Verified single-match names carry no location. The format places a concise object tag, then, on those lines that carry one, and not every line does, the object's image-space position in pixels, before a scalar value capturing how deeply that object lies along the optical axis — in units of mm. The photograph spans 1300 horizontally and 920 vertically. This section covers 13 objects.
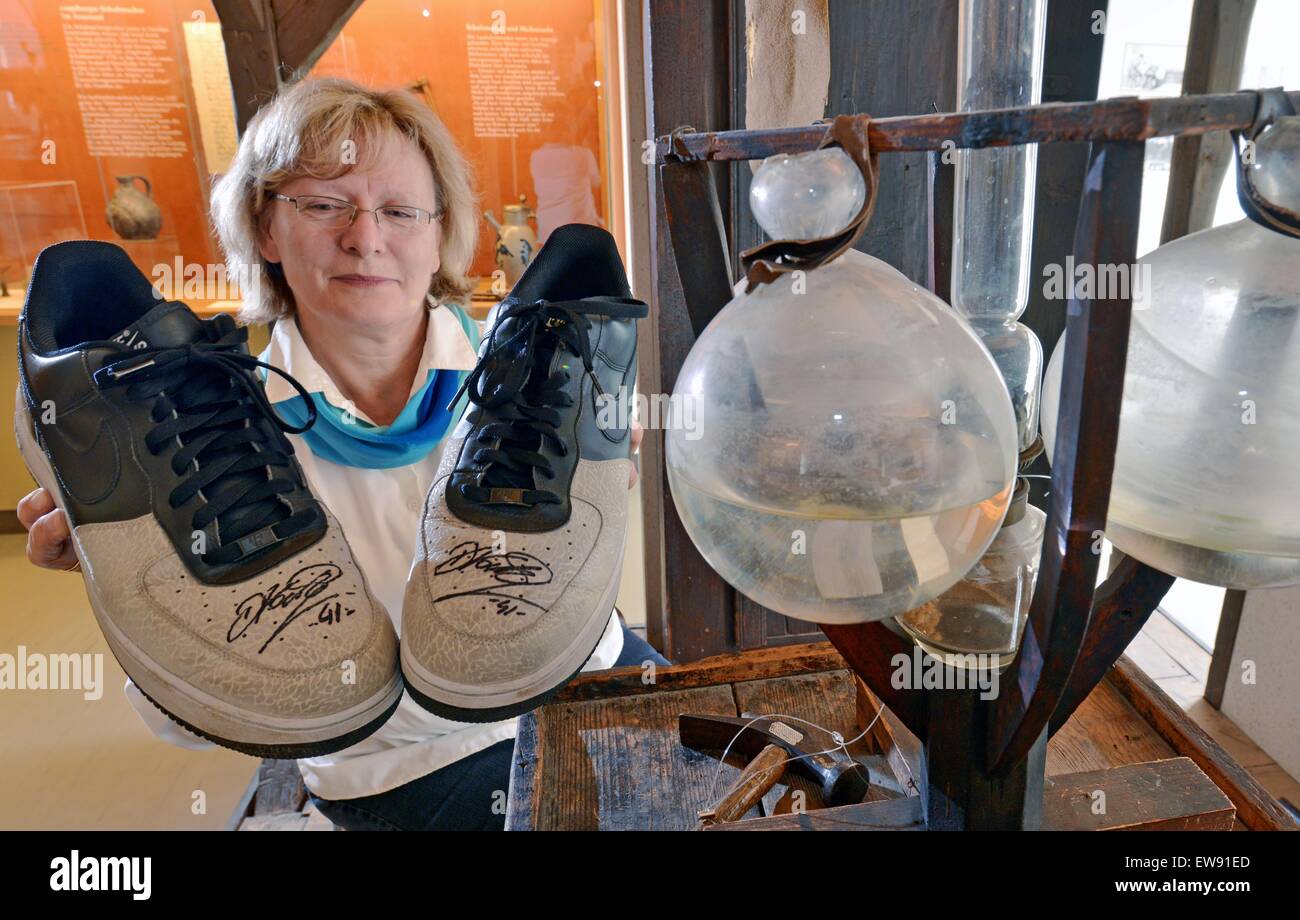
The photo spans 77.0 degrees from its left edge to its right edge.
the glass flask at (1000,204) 477
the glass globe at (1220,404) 336
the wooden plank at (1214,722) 1637
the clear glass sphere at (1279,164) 313
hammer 668
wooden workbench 617
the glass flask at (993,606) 501
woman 849
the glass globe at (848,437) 339
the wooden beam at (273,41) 1447
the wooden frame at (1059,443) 321
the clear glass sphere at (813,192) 341
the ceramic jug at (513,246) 1861
